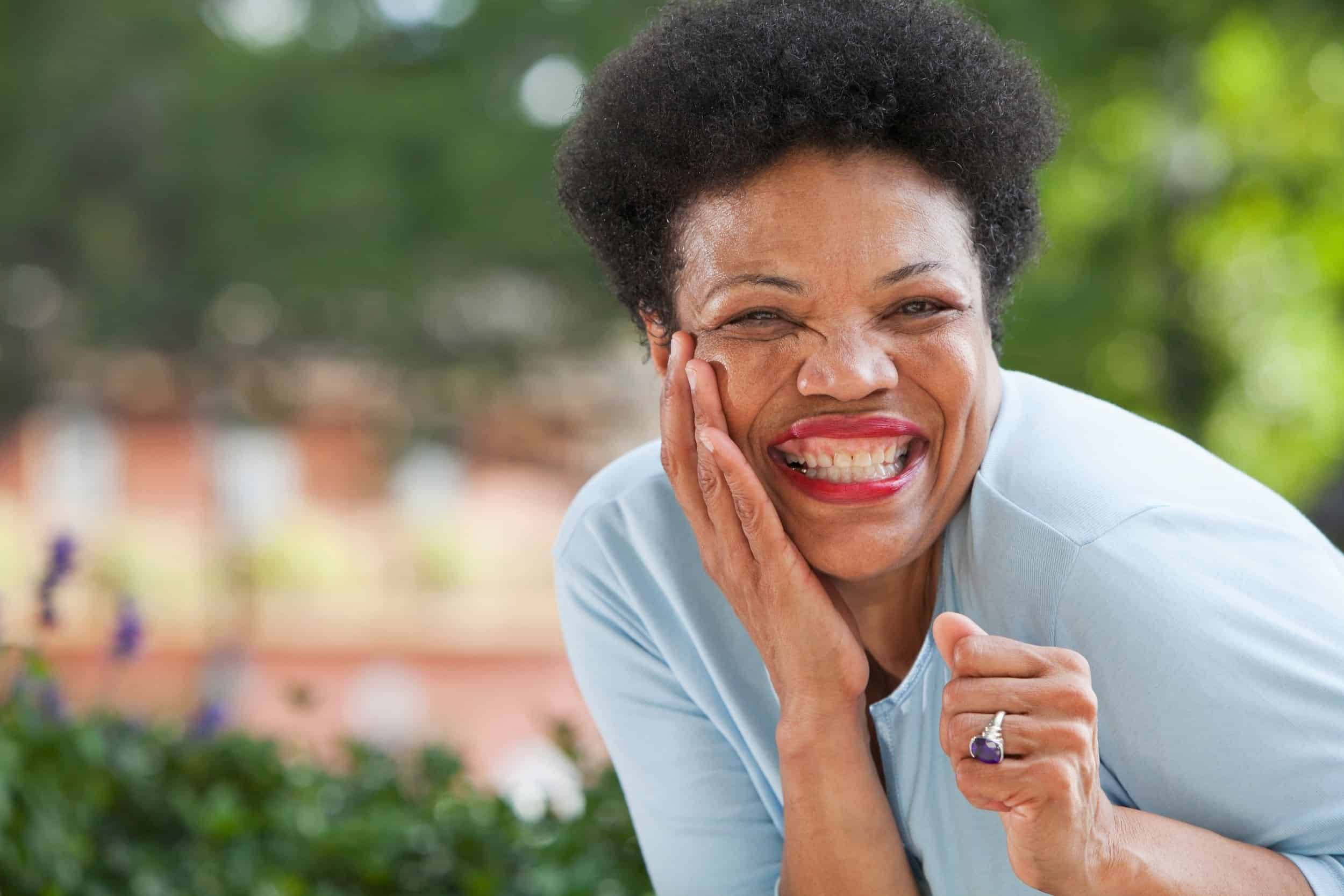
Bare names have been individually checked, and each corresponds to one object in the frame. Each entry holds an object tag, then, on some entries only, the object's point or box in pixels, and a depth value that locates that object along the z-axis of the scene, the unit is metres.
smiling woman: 1.80
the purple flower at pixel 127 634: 3.37
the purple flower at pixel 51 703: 3.50
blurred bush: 3.03
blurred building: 9.62
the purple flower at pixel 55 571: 3.05
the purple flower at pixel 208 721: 3.67
